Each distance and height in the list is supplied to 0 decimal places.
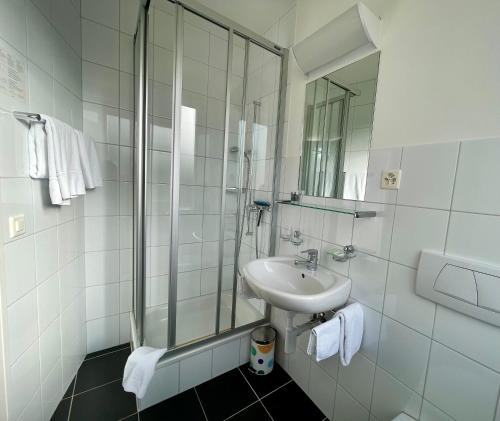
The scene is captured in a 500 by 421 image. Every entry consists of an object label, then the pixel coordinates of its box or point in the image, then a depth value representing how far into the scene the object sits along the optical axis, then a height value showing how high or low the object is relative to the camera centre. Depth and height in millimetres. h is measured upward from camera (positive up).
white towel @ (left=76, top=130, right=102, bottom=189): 1305 +89
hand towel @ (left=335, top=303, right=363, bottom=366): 1049 -661
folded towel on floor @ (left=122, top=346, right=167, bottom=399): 1183 -1036
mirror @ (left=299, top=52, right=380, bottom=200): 1120 +336
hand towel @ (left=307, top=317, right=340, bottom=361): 995 -676
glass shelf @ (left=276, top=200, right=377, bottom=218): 1029 -97
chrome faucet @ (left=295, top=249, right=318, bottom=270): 1284 -407
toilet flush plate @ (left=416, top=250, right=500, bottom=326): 718 -302
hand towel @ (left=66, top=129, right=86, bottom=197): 1176 +38
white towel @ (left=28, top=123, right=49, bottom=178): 1007 +107
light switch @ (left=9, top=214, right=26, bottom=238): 904 -226
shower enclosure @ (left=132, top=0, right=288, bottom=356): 1270 +105
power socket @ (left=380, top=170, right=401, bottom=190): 976 +62
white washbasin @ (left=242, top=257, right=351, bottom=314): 981 -497
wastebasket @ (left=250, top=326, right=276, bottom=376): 1586 -1203
